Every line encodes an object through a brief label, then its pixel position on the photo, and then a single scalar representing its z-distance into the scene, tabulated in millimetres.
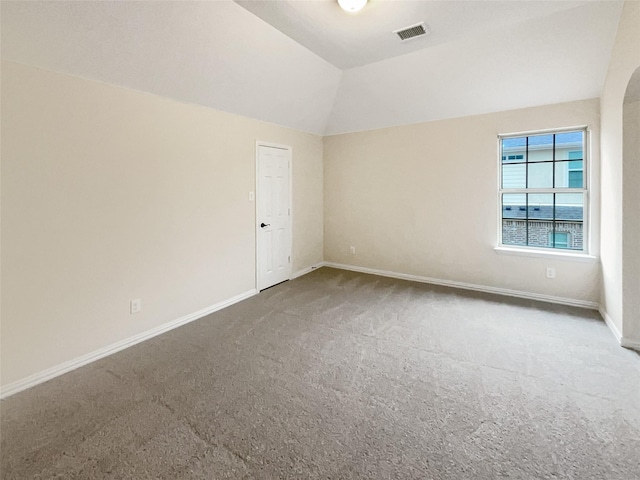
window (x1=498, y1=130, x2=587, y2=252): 3836
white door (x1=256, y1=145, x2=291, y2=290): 4359
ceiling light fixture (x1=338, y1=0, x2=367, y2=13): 2512
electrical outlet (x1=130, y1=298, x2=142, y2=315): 2949
